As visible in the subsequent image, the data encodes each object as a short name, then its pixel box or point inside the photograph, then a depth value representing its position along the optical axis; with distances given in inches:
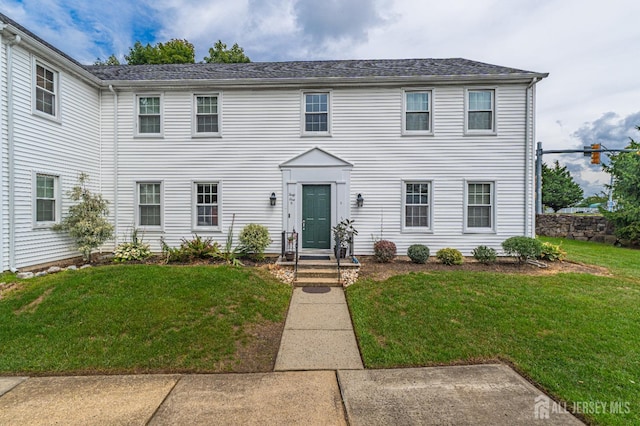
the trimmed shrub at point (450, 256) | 329.1
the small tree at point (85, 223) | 324.8
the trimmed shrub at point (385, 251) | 339.6
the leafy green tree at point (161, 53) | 770.8
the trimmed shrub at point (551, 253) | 349.4
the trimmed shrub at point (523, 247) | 320.2
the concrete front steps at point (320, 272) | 272.5
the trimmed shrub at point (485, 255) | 330.6
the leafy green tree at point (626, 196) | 481.1
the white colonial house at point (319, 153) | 367.9
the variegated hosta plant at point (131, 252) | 333.7
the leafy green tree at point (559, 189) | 1096.2
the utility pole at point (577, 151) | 567.8
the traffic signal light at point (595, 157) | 575.4
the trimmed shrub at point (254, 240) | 343.3
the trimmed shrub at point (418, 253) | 329.4
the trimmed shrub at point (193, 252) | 329.1
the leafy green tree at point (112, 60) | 815.7
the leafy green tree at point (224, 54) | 820.0
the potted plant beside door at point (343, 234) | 326.3
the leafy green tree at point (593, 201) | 706.2
